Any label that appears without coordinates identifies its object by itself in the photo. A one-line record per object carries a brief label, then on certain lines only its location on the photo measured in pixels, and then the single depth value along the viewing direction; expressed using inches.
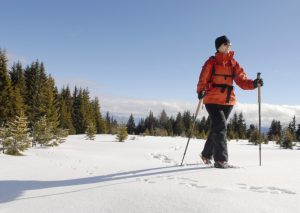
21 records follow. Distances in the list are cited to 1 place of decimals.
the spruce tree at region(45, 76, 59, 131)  1381.0
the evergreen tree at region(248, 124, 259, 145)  1366.9
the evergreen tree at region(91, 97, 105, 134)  2819.9
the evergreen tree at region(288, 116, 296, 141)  2960.6
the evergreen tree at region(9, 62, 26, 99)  1811.0
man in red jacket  255.8
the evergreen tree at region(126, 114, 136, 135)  4297.2
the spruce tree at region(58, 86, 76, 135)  2096.9
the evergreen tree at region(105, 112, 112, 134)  3135.1
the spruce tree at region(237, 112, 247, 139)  3022.4
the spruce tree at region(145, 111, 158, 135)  4352.9
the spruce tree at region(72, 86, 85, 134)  2511.1
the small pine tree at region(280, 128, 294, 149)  1096.6
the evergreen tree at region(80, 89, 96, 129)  2502.0
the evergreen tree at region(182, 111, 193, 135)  3908.0
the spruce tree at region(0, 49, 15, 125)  1237.1
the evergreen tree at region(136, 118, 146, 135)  4375.0
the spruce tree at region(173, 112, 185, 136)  3766.2
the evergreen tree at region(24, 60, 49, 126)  1395.2
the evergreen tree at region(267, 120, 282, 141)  2998.3
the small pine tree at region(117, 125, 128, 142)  1058.1
